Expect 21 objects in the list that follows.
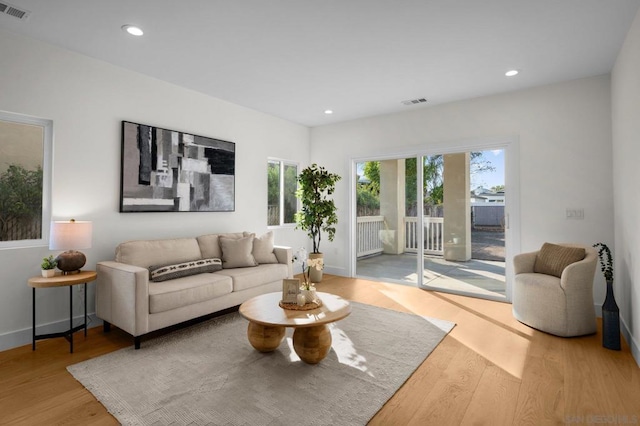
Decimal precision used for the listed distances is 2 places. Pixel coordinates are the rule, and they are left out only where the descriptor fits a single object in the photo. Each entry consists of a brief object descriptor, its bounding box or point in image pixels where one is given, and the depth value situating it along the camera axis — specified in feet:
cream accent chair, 9.99
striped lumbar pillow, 10.71
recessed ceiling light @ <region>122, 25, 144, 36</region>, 9.09
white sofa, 9.21
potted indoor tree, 17.46
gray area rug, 6.33
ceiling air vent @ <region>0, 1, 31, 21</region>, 8.14
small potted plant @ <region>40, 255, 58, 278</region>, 9.19
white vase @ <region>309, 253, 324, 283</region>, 17.74
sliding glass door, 14.71
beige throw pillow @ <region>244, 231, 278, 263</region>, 14.14
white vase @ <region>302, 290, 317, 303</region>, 8.88
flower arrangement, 9.12
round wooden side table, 8.71
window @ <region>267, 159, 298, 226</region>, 18.17
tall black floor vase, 9.11
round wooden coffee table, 7.75
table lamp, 9.20
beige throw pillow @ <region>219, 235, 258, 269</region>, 13.24
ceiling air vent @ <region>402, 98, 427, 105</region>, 15.20
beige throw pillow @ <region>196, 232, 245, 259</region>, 13.23
